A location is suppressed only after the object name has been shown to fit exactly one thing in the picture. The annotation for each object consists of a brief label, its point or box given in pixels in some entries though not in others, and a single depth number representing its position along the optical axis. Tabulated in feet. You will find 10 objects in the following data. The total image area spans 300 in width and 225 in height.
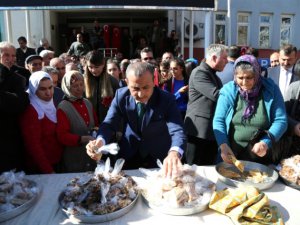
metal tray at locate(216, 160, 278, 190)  5.40
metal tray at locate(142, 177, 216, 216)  4.69
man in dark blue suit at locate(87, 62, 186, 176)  6.01
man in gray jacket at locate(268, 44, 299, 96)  11.89
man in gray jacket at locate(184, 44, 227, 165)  9.15
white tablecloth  4.59
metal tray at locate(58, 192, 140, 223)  4.49
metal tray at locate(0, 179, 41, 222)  4.56
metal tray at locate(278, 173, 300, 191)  5.46
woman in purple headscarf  6.56
